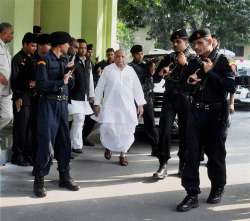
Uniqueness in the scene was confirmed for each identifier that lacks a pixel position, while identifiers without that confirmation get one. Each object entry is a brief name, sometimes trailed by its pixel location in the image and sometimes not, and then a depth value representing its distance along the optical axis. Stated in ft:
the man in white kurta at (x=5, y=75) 23.91
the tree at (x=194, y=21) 90.64
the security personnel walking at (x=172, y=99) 22.97
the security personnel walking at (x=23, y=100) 23.76
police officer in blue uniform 20.11
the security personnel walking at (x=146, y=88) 28.66
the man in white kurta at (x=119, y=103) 26.25
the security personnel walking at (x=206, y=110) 18.97
